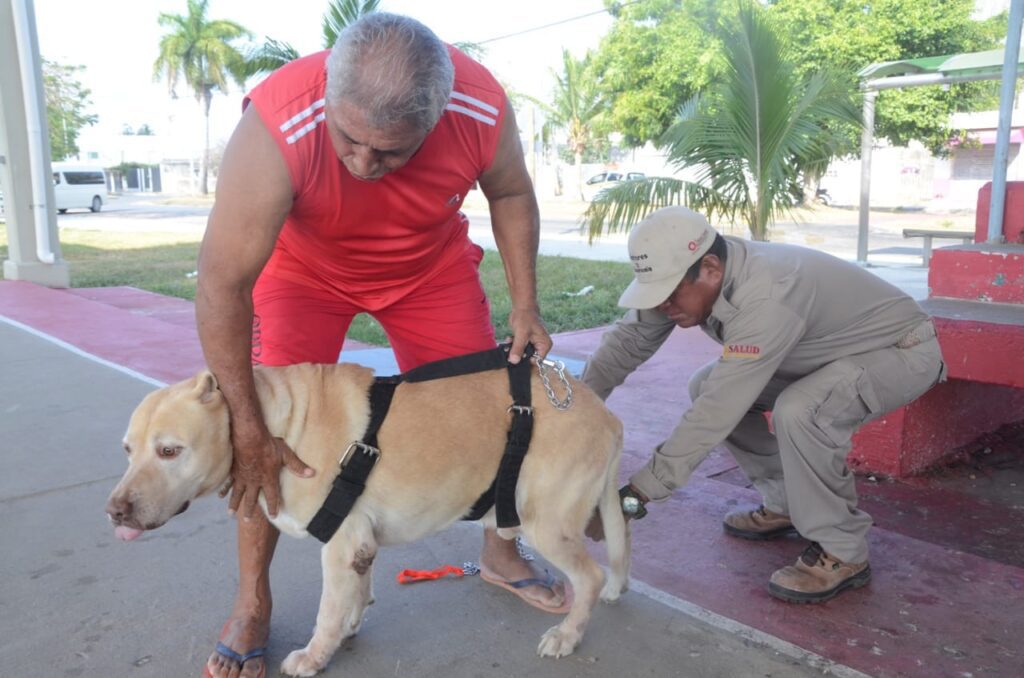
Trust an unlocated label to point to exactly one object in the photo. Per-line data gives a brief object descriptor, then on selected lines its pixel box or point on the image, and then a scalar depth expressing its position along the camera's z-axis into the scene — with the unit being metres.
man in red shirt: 2.26
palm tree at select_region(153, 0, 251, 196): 42.81
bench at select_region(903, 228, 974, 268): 11.60
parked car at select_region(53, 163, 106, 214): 35.75
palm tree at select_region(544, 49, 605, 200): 45.81
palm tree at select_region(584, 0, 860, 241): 7.30
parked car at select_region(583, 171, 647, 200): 40.88
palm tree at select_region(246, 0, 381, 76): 12.23
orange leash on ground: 3.30
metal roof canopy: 5.68
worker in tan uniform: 3.03
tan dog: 2.39
